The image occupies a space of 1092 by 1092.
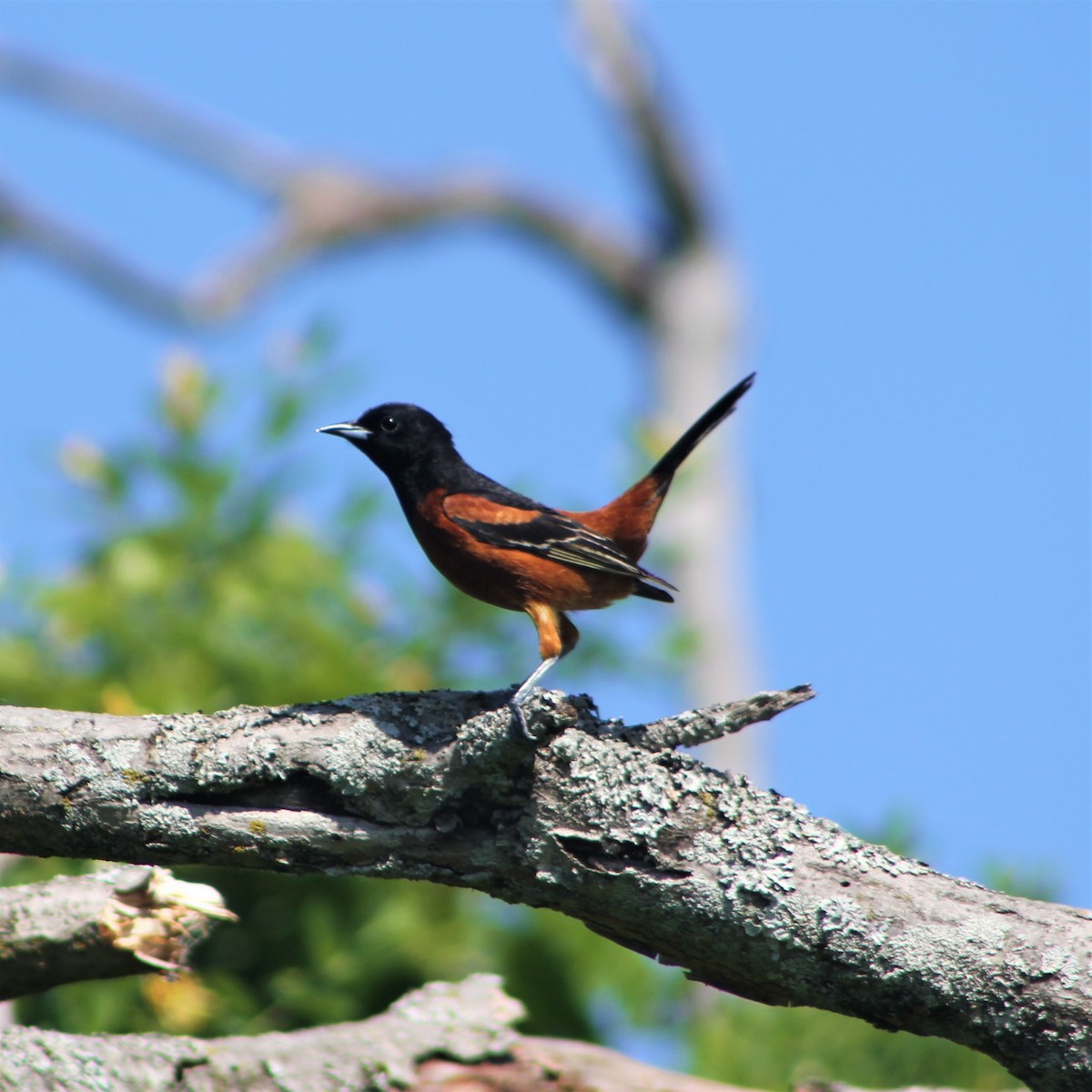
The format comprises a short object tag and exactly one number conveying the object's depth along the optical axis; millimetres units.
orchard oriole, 9891
